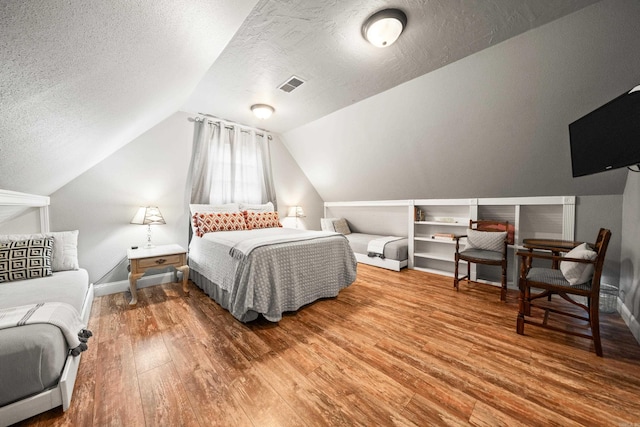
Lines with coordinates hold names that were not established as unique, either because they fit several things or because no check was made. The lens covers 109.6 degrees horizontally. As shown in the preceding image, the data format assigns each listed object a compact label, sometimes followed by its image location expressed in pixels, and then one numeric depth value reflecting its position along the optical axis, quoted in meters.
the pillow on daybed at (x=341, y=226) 4.71
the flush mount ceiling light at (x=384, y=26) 1.56
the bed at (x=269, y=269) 2.08
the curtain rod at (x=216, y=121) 3.45
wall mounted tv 1.30
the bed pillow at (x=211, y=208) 3.29
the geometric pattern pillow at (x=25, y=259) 1.74
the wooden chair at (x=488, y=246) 2.66
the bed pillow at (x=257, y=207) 3.83
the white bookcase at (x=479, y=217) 2.79
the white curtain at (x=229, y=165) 3.48
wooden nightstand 2.46
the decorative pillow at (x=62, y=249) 2.01
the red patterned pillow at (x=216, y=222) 3.12
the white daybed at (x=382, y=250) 3.78
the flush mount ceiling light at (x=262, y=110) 3.07
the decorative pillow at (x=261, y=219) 3.57
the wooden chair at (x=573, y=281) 1.67
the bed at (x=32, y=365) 1.03
